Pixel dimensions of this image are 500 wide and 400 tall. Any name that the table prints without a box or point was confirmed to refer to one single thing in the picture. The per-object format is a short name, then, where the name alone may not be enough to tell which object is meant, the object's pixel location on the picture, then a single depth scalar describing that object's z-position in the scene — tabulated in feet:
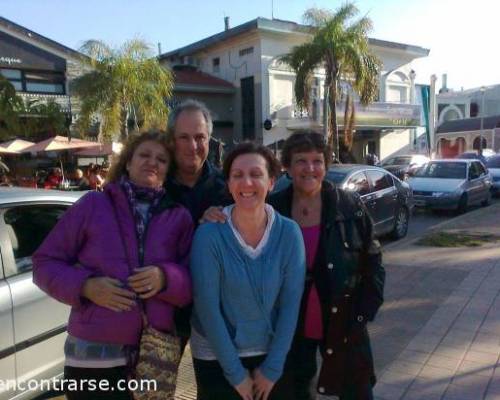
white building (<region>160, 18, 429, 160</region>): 78.84
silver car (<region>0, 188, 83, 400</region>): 8.79
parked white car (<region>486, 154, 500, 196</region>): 52.29
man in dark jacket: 7.47
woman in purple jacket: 5.80
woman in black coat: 7.39
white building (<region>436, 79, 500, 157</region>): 136.56
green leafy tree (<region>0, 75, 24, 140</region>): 29.99
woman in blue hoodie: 6.20
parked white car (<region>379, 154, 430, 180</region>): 67.01
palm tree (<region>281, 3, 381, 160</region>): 56.29
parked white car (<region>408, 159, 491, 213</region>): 39.09
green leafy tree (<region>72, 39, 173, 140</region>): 50.31
